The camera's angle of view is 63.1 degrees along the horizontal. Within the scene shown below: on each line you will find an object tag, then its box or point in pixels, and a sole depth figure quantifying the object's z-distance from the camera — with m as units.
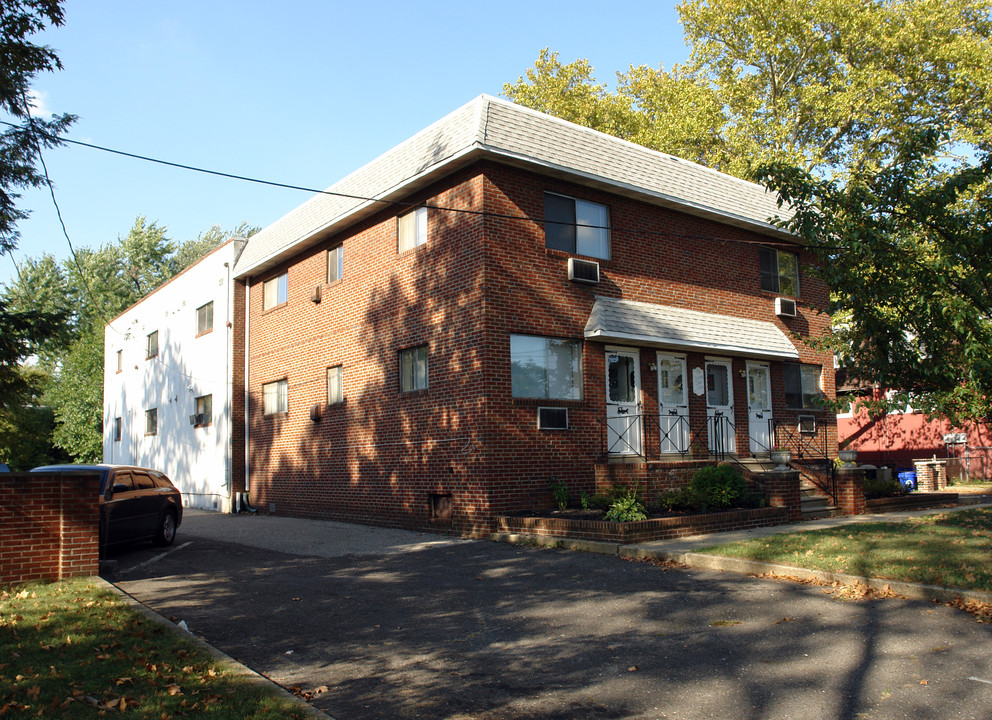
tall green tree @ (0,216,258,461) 41.72
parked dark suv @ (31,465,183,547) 12.45
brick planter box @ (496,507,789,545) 11.99
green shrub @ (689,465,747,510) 14.00
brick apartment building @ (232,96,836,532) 14.49
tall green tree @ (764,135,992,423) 9.50
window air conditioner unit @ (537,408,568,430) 14.64
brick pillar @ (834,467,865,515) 16.08
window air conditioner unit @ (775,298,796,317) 19.58
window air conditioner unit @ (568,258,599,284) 15.36
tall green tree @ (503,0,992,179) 29.14
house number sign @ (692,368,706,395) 17.36
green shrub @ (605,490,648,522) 12.61
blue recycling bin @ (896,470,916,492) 21.58
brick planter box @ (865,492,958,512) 16.56
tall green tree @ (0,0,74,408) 11.42
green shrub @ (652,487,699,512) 13.78
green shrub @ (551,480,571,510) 14.33
